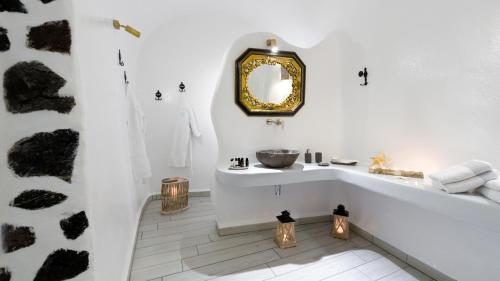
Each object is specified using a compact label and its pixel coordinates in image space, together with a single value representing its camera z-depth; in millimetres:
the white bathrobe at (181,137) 3271
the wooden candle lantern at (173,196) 2910
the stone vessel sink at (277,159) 2029
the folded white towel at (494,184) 1127
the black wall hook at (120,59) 2001
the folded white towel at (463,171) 1236
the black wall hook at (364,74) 2191
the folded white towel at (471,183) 1221
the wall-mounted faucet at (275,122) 2363
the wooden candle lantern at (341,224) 2207
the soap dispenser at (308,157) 2383
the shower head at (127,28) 1679
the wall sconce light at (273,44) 2218
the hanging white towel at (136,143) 2234
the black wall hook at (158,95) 3232
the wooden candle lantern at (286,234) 2070
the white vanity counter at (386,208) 1329
